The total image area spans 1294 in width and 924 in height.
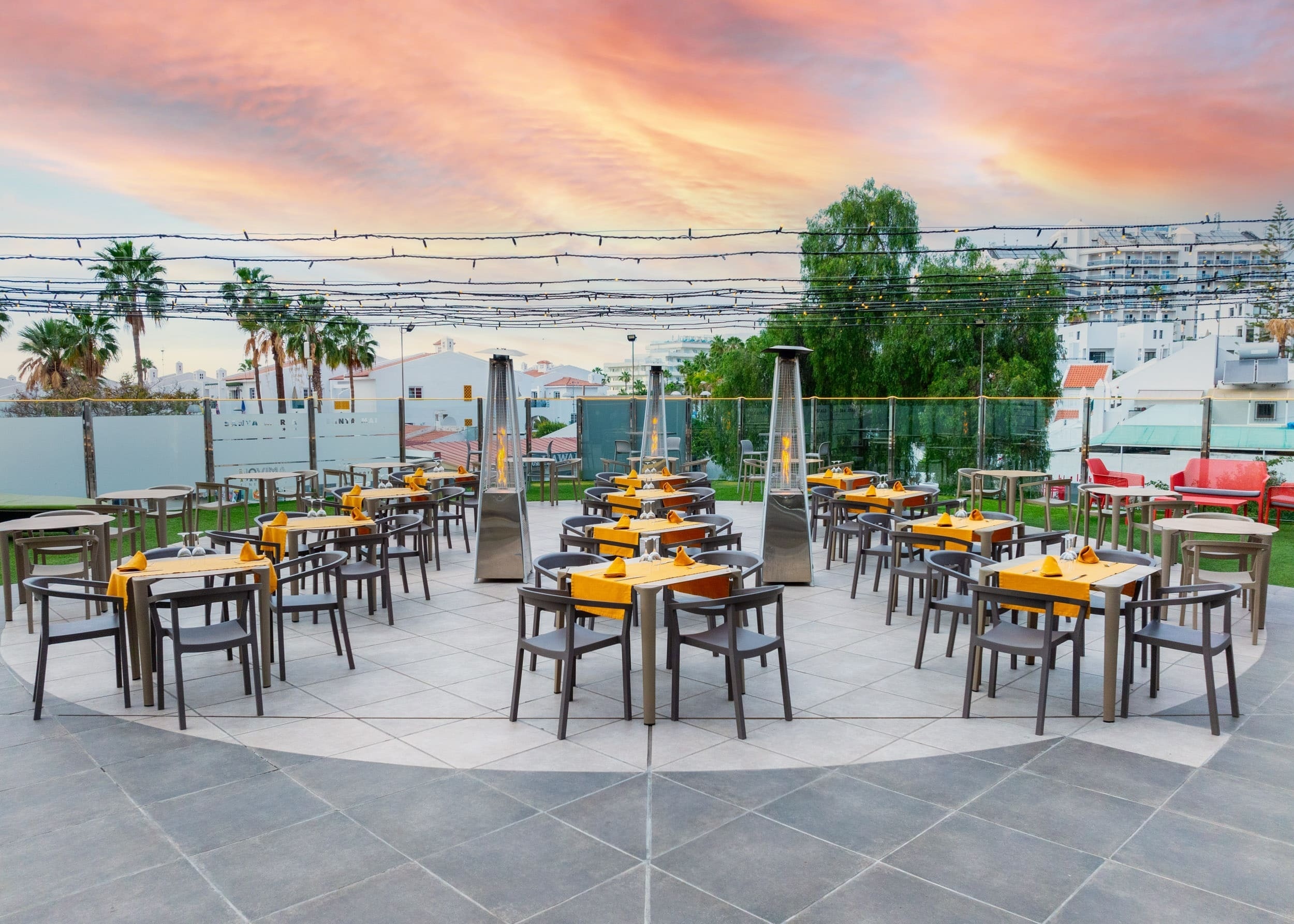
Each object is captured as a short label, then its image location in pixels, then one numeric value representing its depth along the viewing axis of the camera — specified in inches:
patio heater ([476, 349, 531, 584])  355.6
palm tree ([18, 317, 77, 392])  1176.8
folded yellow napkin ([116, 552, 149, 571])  214.2
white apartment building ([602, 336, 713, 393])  2861.7
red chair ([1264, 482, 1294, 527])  474.0
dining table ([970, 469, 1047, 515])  461.7
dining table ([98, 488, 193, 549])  371.2
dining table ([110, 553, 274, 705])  207.2
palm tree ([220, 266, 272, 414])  755.2
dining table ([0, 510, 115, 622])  287.6
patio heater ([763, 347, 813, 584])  340.2
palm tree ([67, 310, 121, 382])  1172.5
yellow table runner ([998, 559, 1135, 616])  204.1
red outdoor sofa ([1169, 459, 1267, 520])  466.6
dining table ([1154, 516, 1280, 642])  272.4
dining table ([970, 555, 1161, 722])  197.8
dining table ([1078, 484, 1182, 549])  374.6
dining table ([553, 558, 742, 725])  196.1
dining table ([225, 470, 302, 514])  462.9
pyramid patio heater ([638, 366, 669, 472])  529.0
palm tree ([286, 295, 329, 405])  1104.2
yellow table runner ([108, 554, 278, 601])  211.9
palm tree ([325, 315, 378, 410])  1171.9
